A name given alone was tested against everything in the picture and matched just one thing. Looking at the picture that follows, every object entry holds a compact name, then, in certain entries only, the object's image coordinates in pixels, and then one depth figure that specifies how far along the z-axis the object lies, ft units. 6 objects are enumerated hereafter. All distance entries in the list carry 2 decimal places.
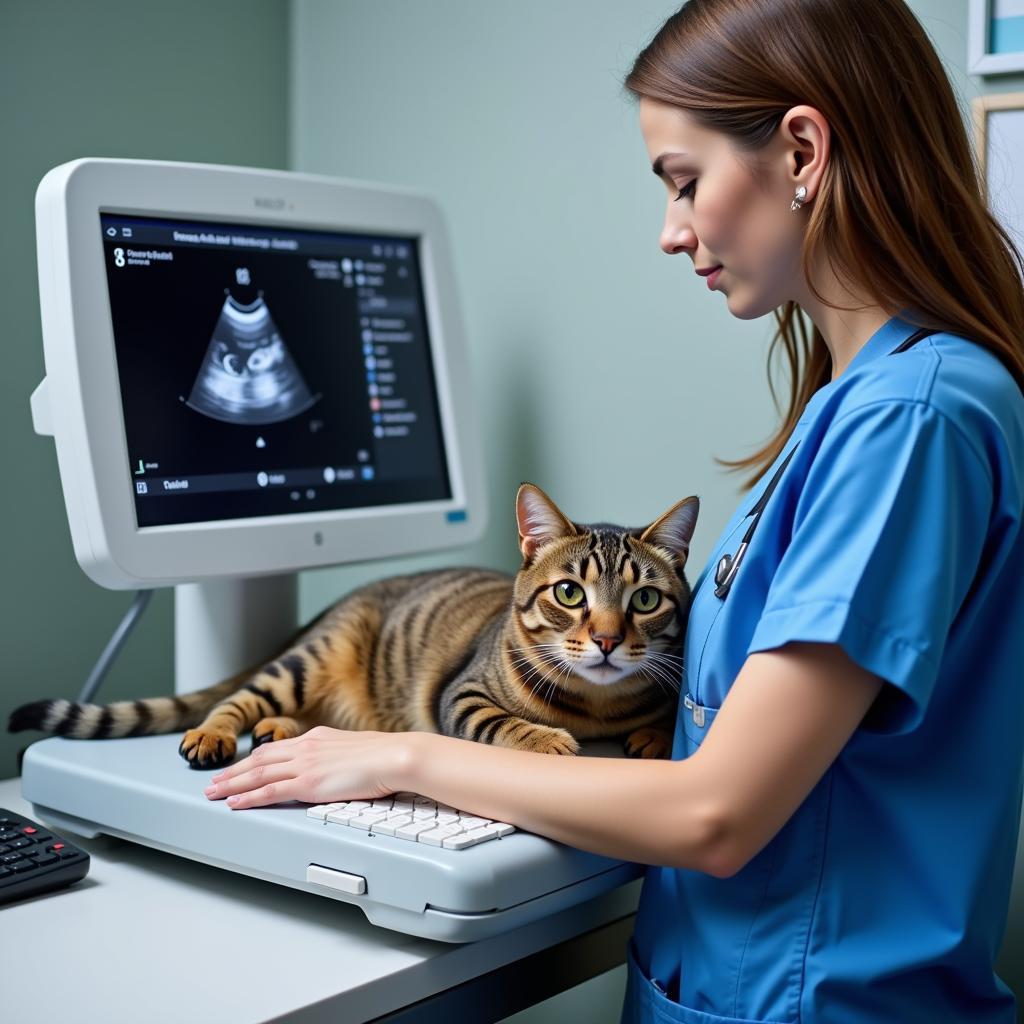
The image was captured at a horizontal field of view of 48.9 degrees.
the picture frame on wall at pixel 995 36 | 3.95
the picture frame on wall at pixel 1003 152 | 3.97
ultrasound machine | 2.94
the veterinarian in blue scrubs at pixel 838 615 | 2.48
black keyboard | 3.15
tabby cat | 3.50
